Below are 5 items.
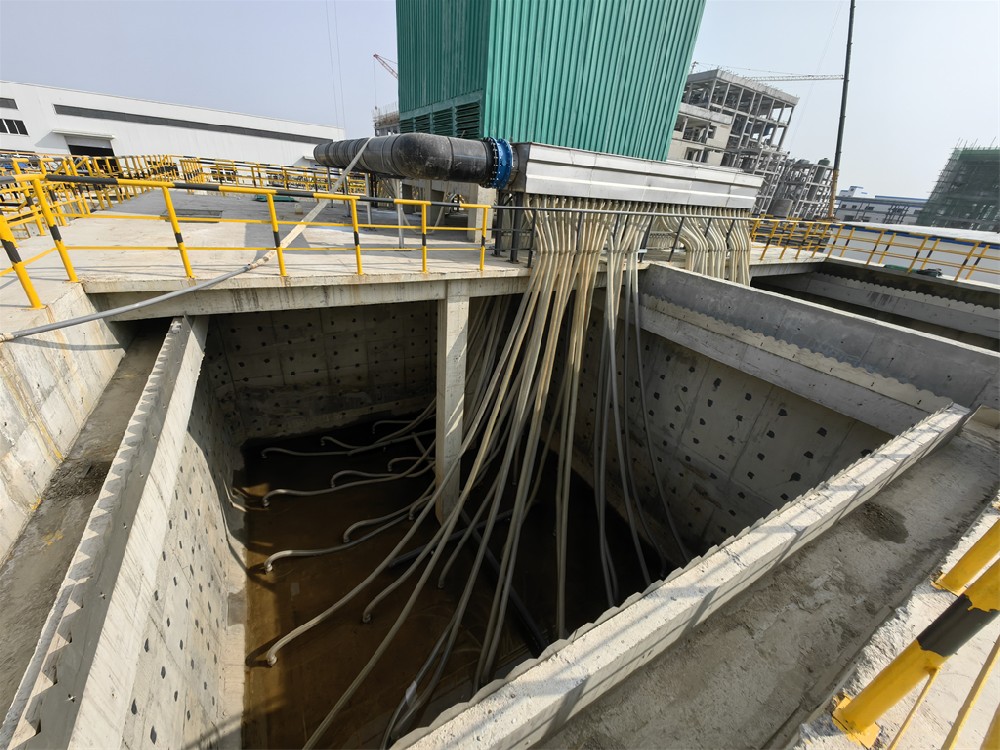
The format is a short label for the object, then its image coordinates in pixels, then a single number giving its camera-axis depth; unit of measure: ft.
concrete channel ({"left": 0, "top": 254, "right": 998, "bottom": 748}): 6.09
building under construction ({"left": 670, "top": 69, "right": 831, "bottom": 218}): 134.72
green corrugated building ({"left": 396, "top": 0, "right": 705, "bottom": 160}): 24.45
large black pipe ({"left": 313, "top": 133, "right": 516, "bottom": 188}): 19.69
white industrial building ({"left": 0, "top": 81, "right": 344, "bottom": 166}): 93.97
